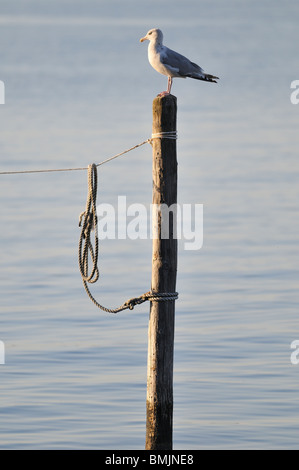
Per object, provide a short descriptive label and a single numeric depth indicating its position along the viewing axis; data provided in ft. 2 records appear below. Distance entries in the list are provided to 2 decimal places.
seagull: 76.48
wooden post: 63.10
